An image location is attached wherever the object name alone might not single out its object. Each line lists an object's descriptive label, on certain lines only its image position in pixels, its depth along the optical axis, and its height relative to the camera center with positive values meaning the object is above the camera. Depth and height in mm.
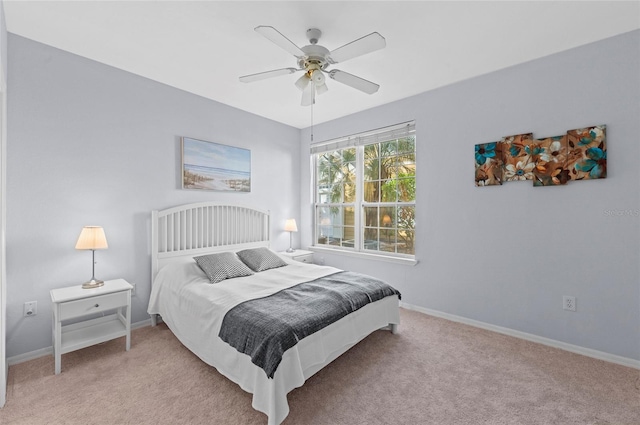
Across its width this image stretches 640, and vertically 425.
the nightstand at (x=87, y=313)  2180 -810
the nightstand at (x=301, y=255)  4230 -668
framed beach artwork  3393 +559
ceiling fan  1839 +1085
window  3707 +266
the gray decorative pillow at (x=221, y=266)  2787 -563
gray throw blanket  1750 -738
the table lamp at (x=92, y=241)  2402 -252
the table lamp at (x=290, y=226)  4445 -240
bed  1789 -755
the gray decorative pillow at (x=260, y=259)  3244 -564
